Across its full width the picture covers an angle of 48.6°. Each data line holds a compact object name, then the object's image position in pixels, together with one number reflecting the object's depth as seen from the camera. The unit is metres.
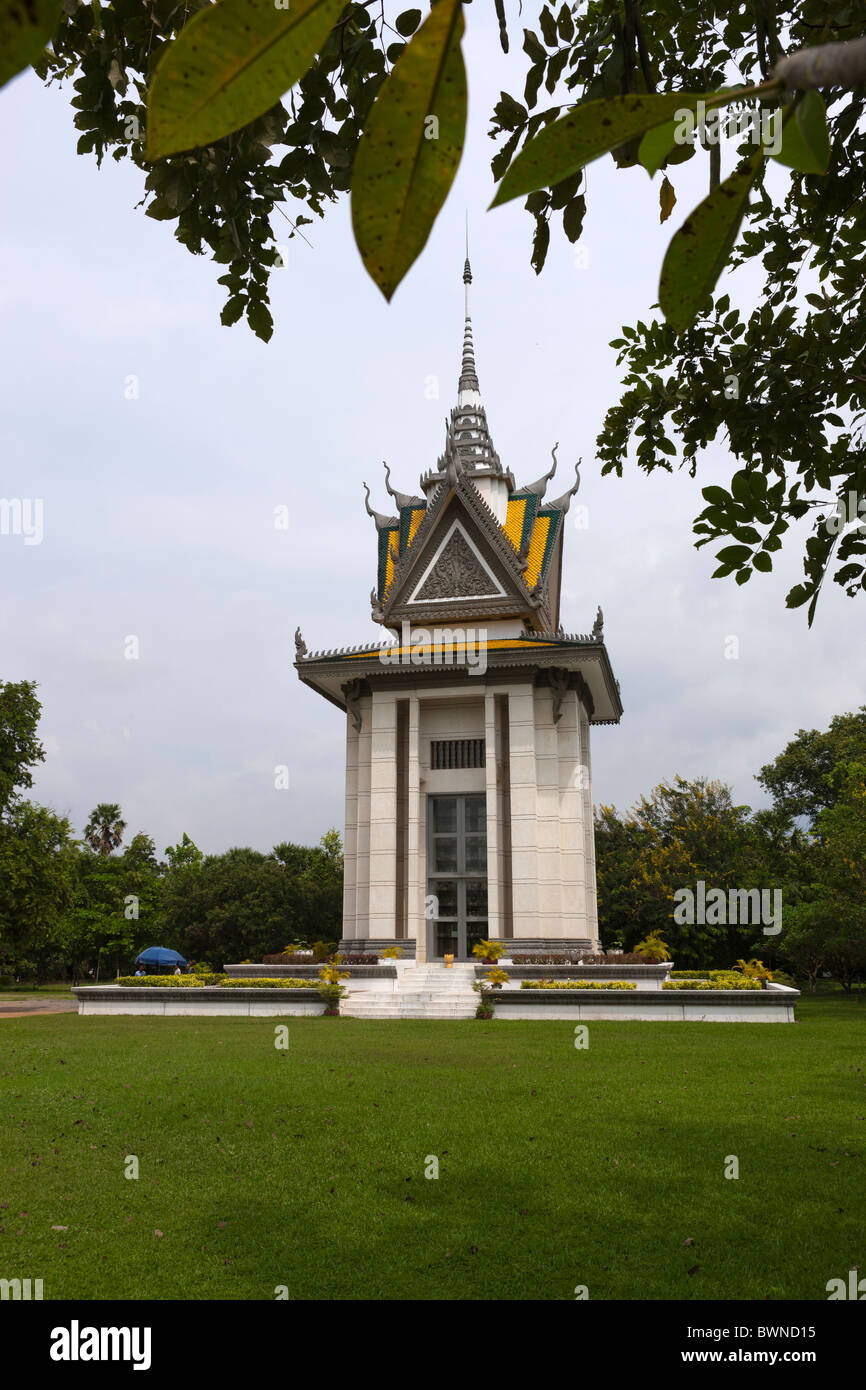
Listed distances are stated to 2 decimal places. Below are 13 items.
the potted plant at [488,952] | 21.67
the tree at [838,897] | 21.12
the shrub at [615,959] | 21.47
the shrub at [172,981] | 20.80
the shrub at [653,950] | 21.28
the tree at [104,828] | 54.34
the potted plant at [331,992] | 18.97
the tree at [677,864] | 31.20
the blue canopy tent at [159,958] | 31.39
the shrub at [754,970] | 19.89
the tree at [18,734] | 26.19
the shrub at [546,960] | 21.55
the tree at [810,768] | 40.50
